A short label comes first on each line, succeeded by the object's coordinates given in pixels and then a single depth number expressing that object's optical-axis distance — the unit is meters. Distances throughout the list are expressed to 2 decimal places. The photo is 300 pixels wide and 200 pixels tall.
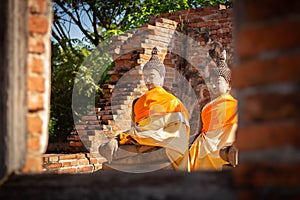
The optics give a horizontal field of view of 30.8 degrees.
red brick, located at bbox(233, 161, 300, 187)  1.65
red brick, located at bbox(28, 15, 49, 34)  2.32
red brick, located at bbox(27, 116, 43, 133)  2.29
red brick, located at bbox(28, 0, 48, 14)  2.33
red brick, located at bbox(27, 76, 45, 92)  2.29
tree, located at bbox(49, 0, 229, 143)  12.27
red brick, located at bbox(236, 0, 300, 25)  1.70
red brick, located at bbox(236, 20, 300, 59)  1.69
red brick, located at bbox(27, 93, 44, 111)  2.29
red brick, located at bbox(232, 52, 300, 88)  1.68
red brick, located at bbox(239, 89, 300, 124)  1.66
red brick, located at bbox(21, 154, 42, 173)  2.32
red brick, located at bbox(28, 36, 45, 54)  2.32
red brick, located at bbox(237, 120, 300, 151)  1.64
